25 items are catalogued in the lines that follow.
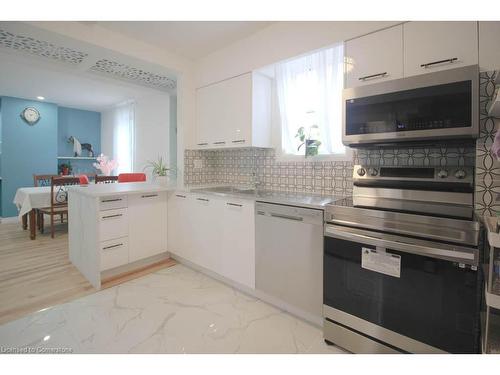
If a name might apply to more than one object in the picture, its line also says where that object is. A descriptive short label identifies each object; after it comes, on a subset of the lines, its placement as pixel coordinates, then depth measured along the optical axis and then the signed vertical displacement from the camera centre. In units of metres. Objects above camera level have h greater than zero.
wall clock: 5.34 +1.26
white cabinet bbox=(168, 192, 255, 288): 2.21 -0.55
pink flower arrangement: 5.53 +0.23
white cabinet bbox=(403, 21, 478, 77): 1.43 +0.74
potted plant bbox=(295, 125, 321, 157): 2.41 +0.33
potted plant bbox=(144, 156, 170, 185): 3.25 +0.01
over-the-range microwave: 1.34 +0.38
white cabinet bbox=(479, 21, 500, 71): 1.38 +0.69
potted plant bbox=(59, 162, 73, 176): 5.97 +0.16
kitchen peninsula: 2.40 -0.53
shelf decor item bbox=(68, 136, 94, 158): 6.30 +0.75
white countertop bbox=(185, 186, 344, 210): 1.81 -0.18
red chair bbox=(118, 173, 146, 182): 4.38 -0.02
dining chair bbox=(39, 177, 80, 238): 3.94 -0.33
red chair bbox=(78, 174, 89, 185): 4.33 -0.07
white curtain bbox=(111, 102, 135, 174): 5.73 +0.93
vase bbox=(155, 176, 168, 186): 3.23 -0.05
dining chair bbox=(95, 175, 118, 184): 4.54 -0.05
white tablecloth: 3.85 -0.34
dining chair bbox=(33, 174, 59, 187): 4.71 -0.08
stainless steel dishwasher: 1.77 -0.61
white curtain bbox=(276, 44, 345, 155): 2.29 +0.73
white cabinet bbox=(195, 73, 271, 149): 2.57 +0.66
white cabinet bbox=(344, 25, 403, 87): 1.64 +0.78
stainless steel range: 1.24 -0.47
